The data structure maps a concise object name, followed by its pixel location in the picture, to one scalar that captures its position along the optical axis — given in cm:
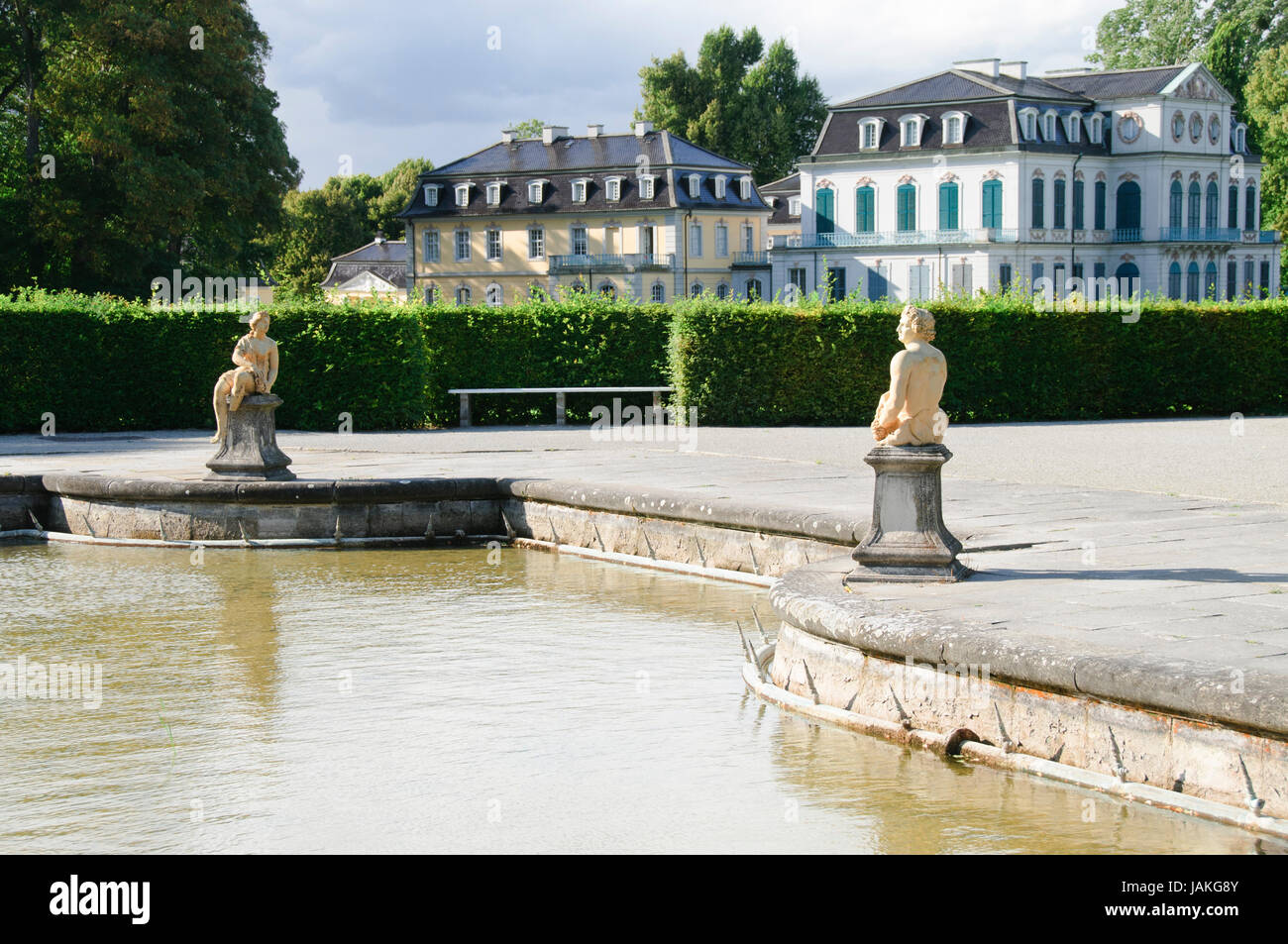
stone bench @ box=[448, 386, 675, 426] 2463
